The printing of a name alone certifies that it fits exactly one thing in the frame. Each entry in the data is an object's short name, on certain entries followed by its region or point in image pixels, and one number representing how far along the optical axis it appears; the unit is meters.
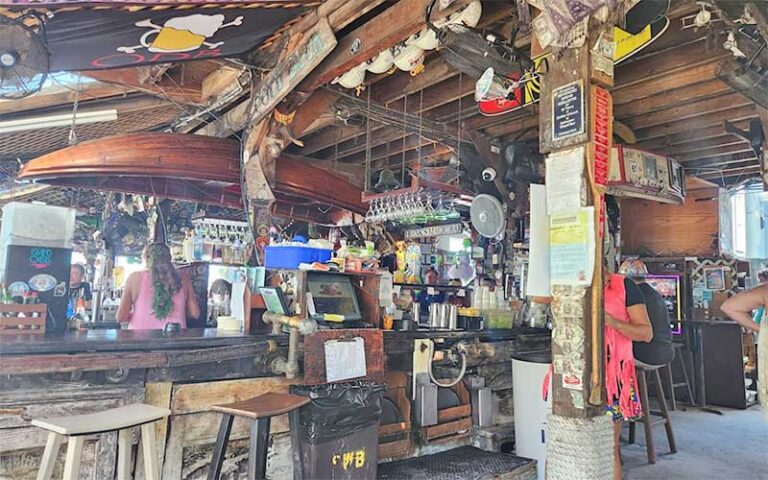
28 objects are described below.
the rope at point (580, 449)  2.02
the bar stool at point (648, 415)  3.96
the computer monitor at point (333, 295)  3.40
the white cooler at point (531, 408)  3.66
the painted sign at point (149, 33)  2.84
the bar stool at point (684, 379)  6.44
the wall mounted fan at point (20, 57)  2.73
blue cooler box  3.44
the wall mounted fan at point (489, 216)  4.99
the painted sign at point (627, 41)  2.42
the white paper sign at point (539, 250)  2.29
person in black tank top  3.60
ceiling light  4.20
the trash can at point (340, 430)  2.69
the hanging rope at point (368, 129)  4.41
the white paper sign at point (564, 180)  2.11
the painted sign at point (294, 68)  3.11
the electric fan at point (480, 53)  2.85
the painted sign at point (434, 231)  6.71
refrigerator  2.58
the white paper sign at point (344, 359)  3.09
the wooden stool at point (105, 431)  1.83
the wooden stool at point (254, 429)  2.25
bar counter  2.24
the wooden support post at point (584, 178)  2.07
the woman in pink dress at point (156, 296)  4.08
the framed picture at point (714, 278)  6.84
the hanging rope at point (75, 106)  4.10
